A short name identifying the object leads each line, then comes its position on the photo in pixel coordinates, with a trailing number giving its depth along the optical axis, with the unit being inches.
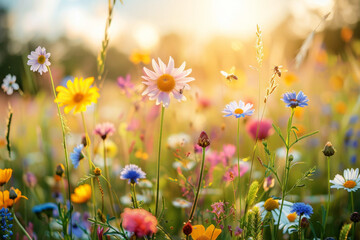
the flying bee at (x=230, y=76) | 32.8
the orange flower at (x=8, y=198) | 31.3
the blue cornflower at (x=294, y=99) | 28.6
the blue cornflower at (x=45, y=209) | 41.3
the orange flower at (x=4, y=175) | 31.2
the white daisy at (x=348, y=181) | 31.3
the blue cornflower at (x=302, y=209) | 29.4
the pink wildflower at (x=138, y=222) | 22.4
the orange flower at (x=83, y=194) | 45.5
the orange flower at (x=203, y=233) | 28.7
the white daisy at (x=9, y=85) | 32.6
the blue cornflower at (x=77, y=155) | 34.8
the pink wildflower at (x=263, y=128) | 55.5
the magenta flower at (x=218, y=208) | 29.2
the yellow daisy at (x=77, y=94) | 27.7
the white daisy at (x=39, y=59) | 29.1
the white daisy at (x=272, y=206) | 30.8
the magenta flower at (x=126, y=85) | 49.1
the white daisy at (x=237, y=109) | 29.4
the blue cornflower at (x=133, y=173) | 30.2
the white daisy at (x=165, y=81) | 27.8
